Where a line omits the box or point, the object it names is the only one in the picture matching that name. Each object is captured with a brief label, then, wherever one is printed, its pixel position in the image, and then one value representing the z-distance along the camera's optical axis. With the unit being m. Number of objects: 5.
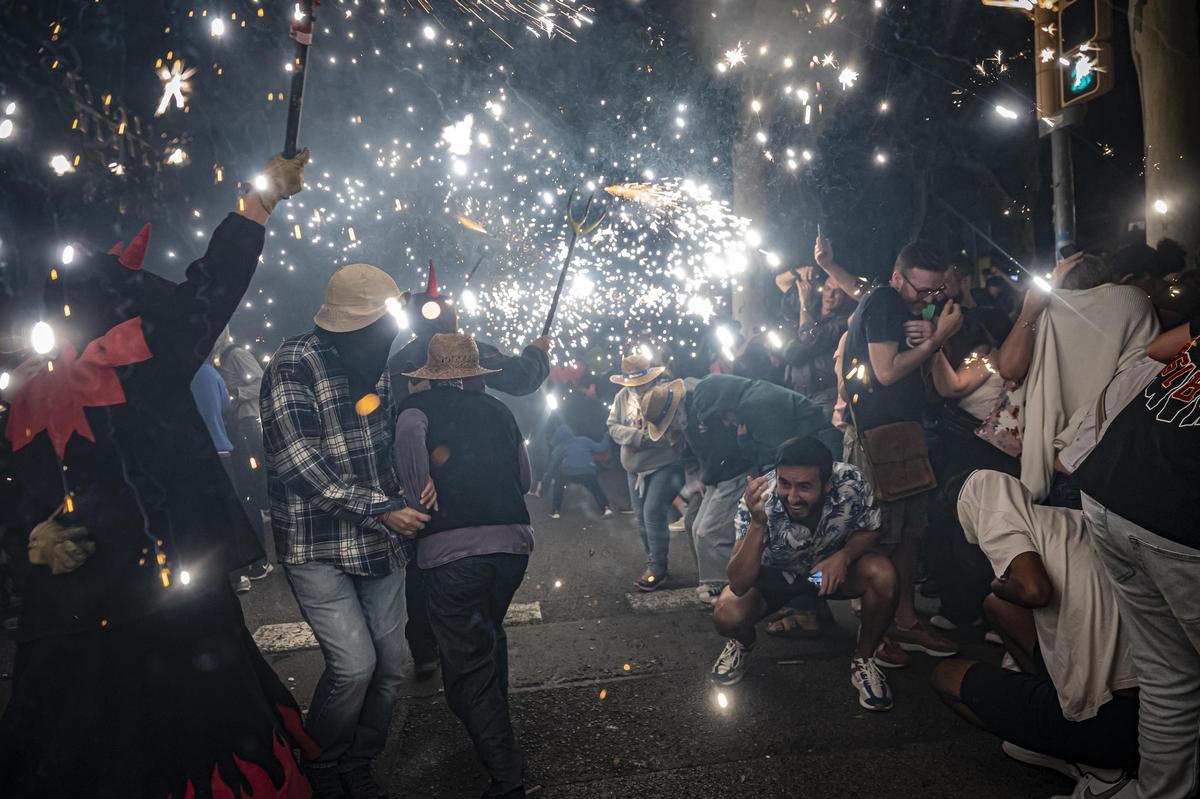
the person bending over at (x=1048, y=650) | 2.89
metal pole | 6.28
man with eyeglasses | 4.48
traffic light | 5.96
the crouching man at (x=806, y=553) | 4.06
